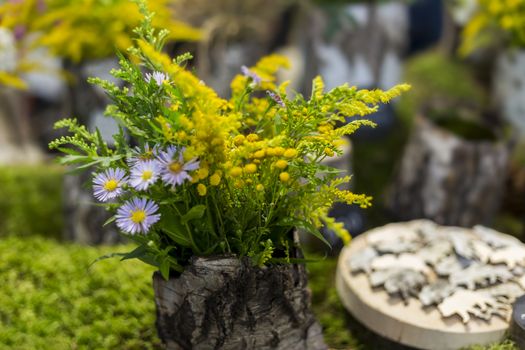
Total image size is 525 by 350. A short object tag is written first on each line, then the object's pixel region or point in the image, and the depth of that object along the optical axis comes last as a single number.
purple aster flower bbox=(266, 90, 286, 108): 0.69
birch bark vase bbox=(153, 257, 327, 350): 0.68
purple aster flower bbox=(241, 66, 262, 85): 0.72
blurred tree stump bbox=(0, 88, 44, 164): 1.59
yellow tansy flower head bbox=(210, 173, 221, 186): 0.65
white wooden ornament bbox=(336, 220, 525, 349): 0.76
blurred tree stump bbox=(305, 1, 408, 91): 1.34
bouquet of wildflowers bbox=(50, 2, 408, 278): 0.64
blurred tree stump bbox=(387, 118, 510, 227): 1.14
